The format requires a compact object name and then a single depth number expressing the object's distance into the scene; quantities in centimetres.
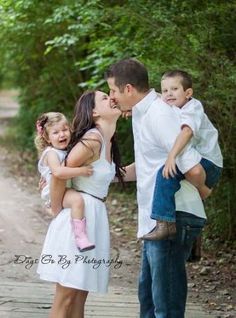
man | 391
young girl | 406
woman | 410
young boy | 385
